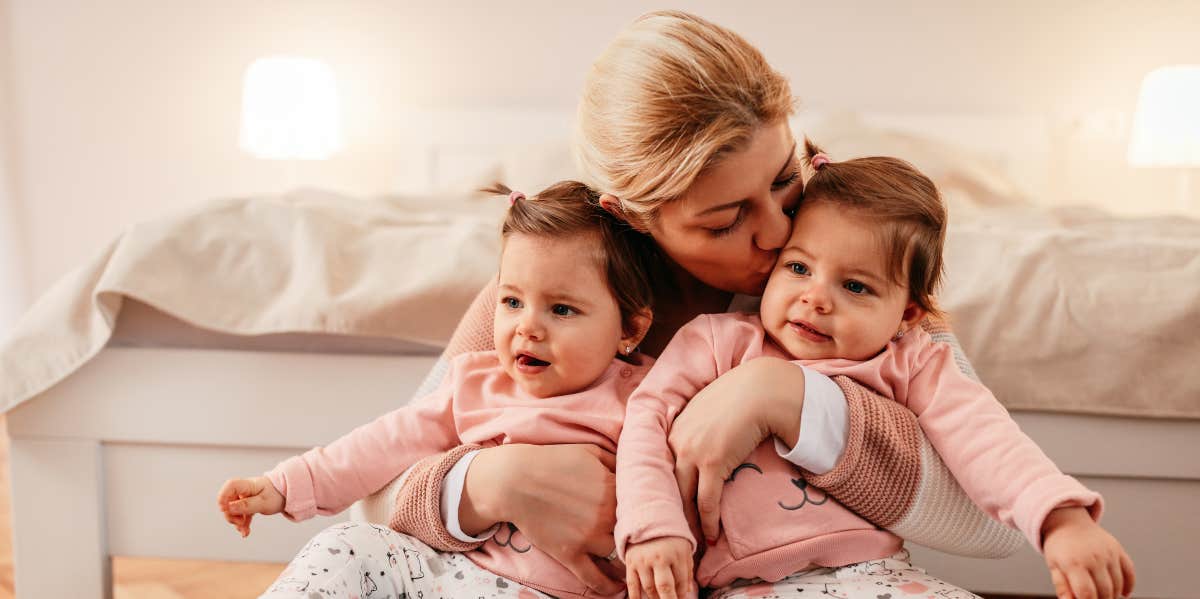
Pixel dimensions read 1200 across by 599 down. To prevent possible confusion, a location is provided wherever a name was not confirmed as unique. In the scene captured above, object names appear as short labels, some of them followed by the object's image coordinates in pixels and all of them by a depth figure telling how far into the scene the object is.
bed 1.34
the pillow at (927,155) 2.60
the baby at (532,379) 0.91
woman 0.83
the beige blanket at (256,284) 1.37
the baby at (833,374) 0.77
